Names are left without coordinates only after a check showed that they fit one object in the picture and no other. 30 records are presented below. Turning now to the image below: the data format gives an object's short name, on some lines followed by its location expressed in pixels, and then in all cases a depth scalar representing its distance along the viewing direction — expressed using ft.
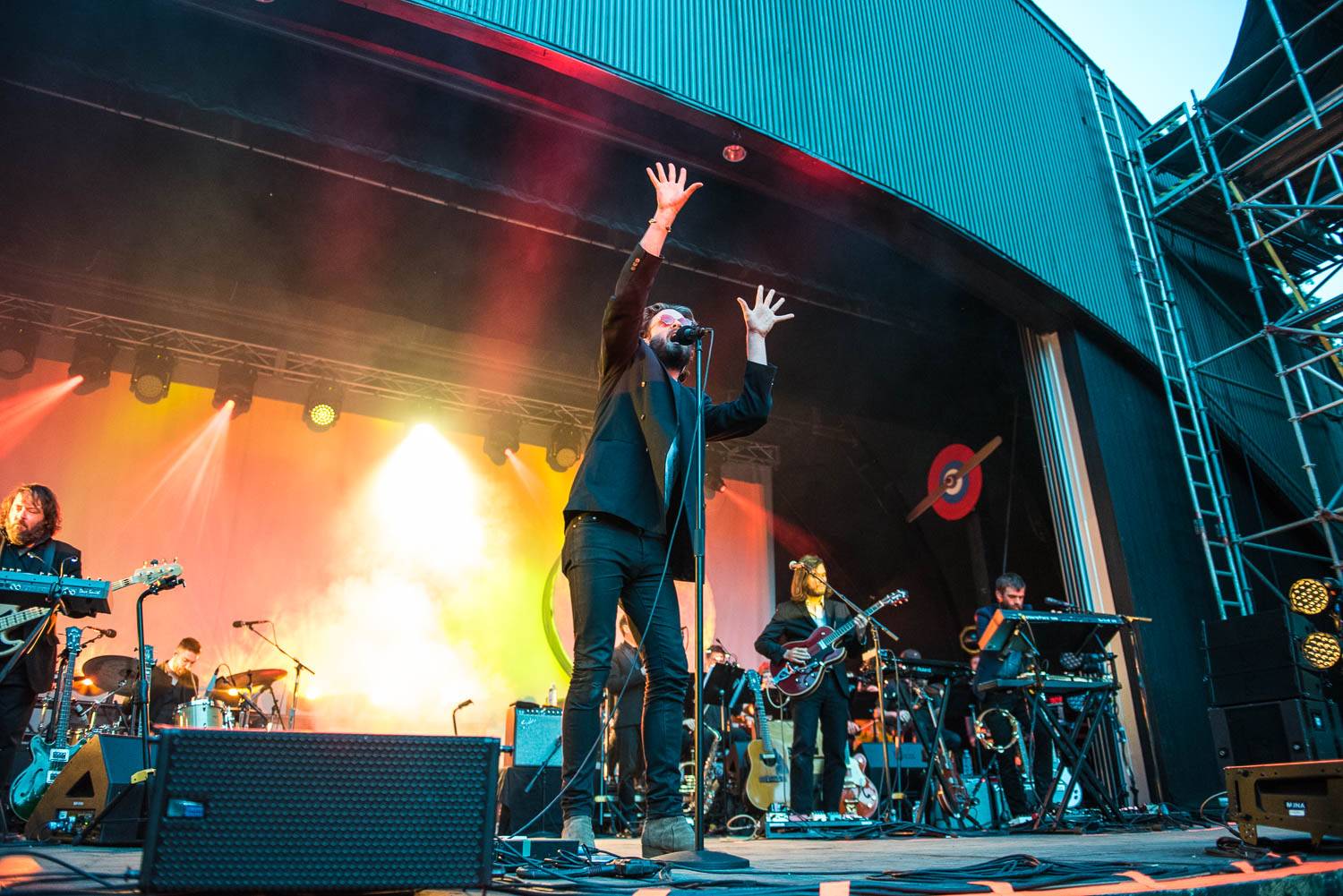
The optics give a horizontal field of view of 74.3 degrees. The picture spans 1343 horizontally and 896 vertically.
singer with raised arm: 8.42
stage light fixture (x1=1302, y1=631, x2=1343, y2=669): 17.92
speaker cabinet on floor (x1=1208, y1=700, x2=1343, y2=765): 17.46
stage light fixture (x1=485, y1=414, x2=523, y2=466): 33.91
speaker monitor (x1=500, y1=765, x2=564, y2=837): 17.52
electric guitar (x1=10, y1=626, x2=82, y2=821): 15.99
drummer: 25.00
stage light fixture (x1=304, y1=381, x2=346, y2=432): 31.55
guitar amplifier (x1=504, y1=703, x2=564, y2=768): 18.28
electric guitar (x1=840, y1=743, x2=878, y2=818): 24.03
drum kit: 23.07
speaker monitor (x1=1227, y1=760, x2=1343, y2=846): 8.46
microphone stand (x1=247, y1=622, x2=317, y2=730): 26.73
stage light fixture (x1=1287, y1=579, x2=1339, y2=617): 18.76
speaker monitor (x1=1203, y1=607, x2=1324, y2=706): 18.07
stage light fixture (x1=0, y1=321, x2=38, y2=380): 28.04
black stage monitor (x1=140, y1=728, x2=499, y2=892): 4.76
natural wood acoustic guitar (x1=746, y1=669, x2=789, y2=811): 22.17
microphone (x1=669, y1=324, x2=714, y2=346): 8.78
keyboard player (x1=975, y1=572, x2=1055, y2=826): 17.16
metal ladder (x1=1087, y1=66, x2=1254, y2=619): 24.45
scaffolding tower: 24.56
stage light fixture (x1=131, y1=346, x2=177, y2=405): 29.60
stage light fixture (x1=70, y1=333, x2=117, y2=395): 28.96
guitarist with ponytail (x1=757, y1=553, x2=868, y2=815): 18.19
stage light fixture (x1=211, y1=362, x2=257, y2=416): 30.63
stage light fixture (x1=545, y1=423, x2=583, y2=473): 34.91
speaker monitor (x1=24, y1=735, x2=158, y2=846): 9.68
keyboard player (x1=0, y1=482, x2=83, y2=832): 11.71
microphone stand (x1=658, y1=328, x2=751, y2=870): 7.23
